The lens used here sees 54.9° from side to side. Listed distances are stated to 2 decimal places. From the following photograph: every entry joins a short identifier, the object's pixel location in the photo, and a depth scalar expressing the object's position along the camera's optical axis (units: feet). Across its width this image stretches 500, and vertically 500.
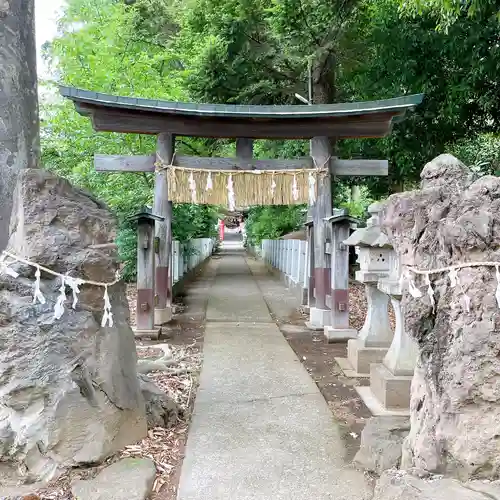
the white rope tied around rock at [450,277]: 7.63
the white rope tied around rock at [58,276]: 9.39
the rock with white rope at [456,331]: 7.55
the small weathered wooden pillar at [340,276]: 24.49
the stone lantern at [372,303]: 18.34
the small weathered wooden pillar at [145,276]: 24.32
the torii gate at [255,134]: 25.52
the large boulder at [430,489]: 6.73
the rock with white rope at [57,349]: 9.38
